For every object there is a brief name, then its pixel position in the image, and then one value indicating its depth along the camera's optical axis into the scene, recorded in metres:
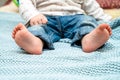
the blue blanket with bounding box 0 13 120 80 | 0.70
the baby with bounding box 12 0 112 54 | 0.88
